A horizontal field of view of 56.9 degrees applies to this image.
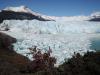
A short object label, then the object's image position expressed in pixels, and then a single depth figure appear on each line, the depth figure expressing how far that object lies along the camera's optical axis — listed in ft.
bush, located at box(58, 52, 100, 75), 10.01
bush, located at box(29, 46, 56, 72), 14.59
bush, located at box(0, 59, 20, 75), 11.25
